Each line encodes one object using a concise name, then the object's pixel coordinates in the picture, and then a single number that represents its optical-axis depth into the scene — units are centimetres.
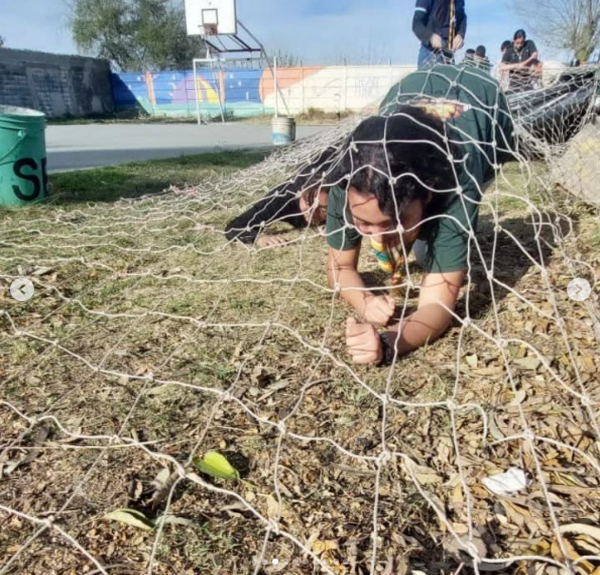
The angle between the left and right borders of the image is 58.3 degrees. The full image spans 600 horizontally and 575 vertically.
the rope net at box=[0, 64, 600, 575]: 66
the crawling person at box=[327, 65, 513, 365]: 95
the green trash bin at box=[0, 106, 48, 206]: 213
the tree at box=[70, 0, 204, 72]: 1828
